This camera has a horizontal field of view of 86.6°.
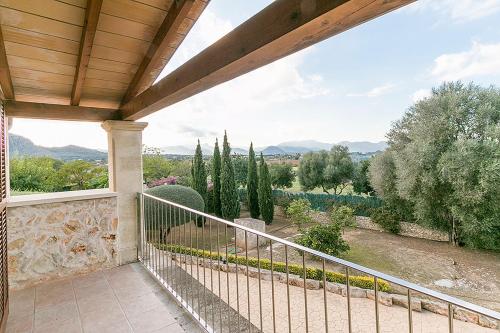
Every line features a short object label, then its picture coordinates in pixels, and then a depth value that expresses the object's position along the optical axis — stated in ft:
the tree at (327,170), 51.65
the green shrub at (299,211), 36.45
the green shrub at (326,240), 28.14
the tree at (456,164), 28.53
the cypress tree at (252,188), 47.24
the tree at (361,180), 49.61
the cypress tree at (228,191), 44.11
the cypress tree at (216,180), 46.91
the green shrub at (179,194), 26.96
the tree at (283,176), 60.70
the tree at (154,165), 48.85
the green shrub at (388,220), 38.32
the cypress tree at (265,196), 44.88
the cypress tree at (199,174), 45.88
